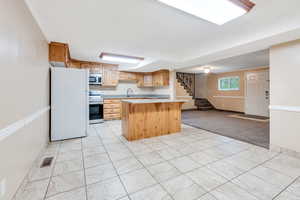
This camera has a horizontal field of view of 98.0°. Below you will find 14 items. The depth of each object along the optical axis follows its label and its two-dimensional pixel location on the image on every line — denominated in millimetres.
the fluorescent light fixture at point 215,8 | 1569
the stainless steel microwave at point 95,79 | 5130
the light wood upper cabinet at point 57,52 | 3027
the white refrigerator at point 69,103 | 3111
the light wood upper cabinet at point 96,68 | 5166
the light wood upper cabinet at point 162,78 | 6025
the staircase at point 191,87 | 8375
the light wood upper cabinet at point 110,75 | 5440
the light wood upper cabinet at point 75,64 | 4688
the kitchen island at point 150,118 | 3191
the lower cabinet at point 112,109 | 5340
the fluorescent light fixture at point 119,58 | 4031
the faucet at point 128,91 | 6557
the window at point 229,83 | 7262
